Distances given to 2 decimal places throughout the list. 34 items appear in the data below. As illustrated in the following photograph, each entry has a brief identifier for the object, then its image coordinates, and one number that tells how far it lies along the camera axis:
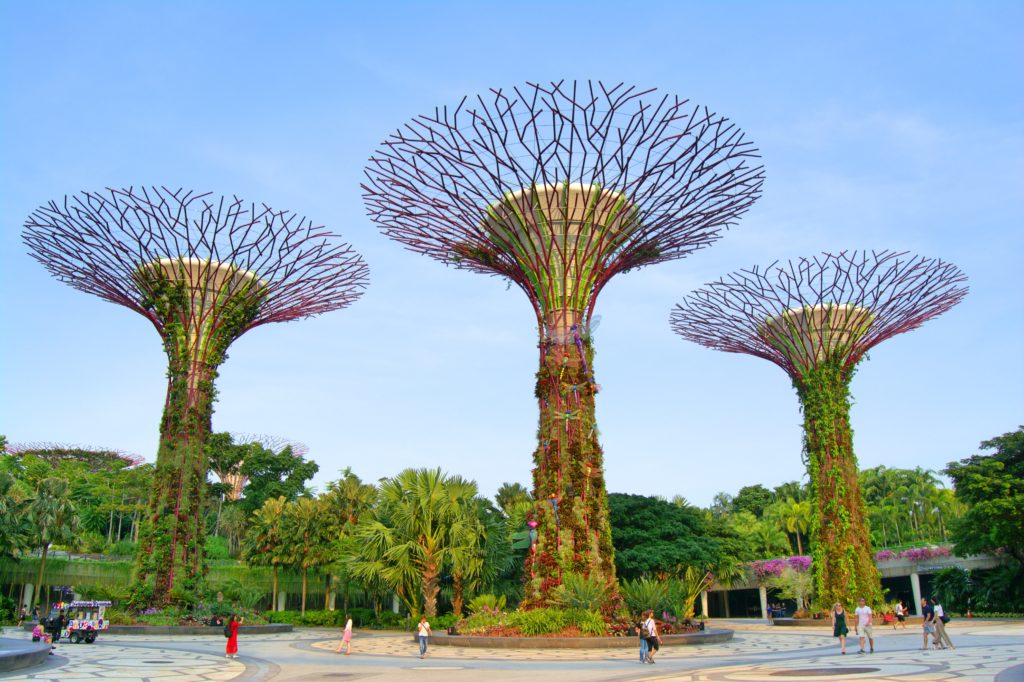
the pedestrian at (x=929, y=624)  16.64
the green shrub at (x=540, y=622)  18.72
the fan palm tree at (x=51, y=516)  32.91
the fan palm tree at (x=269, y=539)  36.09
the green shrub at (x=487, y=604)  21.11
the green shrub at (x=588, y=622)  18.69
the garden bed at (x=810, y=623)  29.75
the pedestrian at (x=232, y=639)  16.84
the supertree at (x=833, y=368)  30.16
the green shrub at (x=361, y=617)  35.69
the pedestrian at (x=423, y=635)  17.06
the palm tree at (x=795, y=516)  56.84
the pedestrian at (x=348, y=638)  18.17
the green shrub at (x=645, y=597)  20.39
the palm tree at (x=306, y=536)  35.34
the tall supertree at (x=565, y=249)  20.58
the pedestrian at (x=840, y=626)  16.52
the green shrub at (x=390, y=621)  33.62
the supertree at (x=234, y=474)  64.69
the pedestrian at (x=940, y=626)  16.27
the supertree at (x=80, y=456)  70.00
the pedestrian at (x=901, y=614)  29.77
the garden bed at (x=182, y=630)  23.94
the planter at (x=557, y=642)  17.77
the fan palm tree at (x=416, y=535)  27.08
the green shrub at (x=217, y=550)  55.28
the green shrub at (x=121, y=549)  47.44
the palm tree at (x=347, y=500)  36.34
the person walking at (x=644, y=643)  14.33
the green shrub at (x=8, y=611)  31.05
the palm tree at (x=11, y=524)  30.98
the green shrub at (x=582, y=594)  19.44
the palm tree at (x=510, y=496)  34.54
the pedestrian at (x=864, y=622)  16.56
